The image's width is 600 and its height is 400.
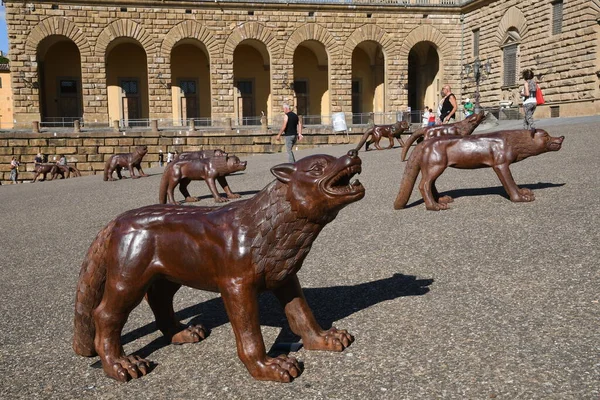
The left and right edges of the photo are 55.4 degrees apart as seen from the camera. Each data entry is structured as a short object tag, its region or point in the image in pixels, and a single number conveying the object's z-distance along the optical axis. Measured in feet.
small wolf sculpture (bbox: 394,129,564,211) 23.82
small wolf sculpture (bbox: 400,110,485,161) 32.55
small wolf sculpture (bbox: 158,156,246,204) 32.17
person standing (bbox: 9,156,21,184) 83.25
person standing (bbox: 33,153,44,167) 83.46
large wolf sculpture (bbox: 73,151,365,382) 9.02
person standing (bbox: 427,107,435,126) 69.64
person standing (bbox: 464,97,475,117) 68.36
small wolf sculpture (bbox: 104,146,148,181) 53.31
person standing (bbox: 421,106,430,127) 78.48
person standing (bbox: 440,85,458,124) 45.19
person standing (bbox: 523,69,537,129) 42.88
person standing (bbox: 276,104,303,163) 43.39
